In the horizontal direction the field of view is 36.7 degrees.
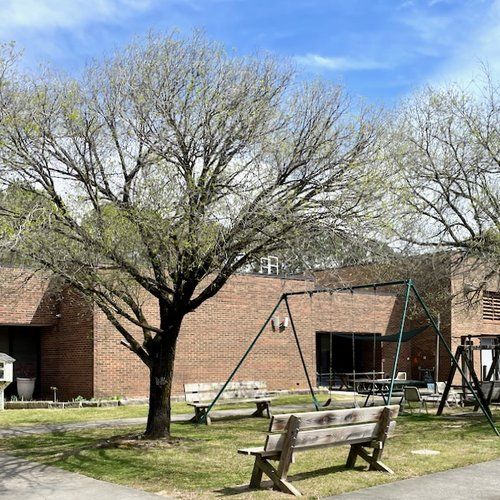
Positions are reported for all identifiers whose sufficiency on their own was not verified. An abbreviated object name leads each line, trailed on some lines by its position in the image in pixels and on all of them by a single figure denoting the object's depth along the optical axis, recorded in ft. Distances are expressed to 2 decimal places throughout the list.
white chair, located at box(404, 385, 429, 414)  62.44
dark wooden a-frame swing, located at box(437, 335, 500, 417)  52.03
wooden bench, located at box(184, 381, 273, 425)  54.95
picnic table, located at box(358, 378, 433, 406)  65.84
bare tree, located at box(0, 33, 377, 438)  36.65
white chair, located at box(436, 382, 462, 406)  69.07
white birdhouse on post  67.26
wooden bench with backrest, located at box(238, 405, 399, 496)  28.43
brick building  73.67
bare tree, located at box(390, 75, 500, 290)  54.24
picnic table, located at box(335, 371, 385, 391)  92.17
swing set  45.58
